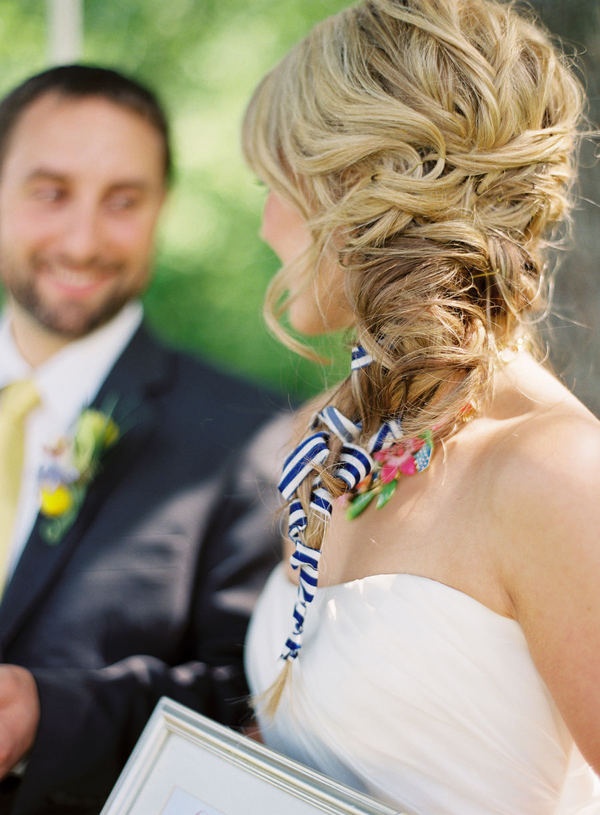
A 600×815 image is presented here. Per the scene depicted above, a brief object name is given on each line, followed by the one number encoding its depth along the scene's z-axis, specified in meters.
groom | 1.77
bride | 1.18
